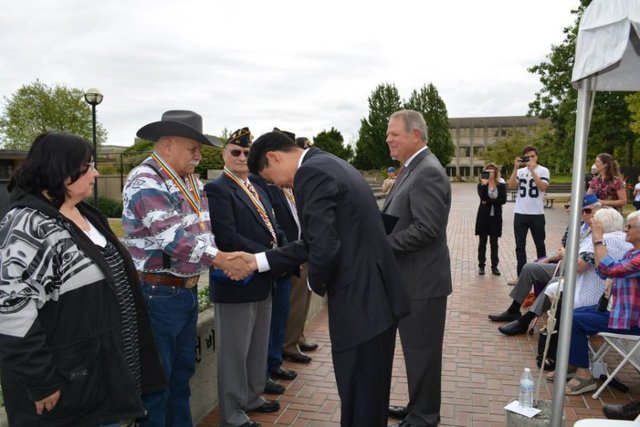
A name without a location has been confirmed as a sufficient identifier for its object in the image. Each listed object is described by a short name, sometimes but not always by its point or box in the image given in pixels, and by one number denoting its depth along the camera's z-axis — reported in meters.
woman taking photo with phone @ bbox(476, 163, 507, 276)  9.62
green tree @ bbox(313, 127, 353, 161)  63.97
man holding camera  8.20
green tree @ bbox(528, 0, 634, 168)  25.64
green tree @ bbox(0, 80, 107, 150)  35.38
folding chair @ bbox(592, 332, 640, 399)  4.25
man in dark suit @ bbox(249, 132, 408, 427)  2.70
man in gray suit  3.63
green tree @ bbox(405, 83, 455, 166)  73.69
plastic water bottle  3.48
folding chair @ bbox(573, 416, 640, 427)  2.65
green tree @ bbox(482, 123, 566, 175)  63.62
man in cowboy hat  3.00
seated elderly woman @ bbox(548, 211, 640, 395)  4.23
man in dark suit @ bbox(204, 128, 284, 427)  3.69
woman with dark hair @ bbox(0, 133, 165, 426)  2.10
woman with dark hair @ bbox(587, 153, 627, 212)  8.28
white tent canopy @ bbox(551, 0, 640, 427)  2.59
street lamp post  17.65
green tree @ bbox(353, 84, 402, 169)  72.00
